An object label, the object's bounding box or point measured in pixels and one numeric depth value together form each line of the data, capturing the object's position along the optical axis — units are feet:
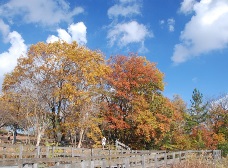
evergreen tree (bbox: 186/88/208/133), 124.49
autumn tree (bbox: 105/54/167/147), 76.02
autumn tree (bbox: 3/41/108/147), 66.42
